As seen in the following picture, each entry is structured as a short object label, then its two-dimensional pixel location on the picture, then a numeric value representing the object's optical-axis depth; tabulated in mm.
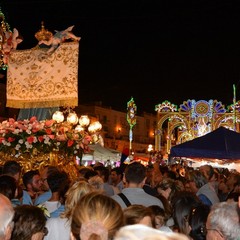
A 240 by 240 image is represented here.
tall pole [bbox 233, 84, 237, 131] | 48781
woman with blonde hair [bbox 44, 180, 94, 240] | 5320
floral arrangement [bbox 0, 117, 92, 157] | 11523
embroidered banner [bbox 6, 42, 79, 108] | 13703
